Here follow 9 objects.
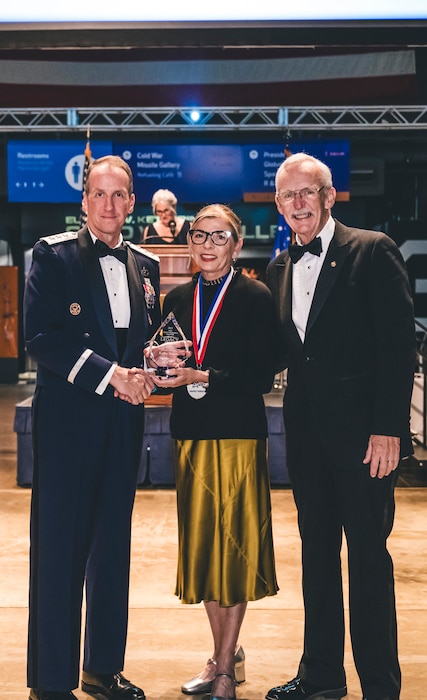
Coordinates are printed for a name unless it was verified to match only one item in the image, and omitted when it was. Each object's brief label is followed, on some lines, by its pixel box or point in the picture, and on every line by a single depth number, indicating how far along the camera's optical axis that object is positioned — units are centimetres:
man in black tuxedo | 241
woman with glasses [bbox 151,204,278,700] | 265
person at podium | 682
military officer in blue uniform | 248
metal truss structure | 889
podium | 573
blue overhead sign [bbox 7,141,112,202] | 1075
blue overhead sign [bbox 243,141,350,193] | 1091
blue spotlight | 966
